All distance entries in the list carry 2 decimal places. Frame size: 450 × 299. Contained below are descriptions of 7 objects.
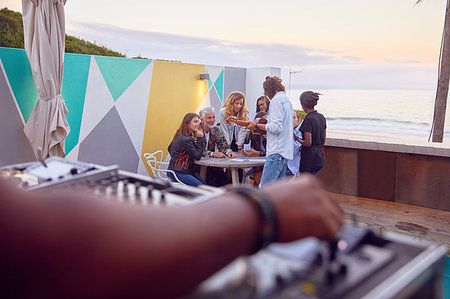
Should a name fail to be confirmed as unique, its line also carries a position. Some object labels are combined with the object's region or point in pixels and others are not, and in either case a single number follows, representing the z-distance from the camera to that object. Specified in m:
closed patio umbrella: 4.22
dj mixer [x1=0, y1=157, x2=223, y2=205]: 1.35
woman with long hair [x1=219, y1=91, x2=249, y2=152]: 5.81
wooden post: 6.39
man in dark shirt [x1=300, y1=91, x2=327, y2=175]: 4.67
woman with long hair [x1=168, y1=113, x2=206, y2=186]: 4.95
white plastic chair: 6.89
